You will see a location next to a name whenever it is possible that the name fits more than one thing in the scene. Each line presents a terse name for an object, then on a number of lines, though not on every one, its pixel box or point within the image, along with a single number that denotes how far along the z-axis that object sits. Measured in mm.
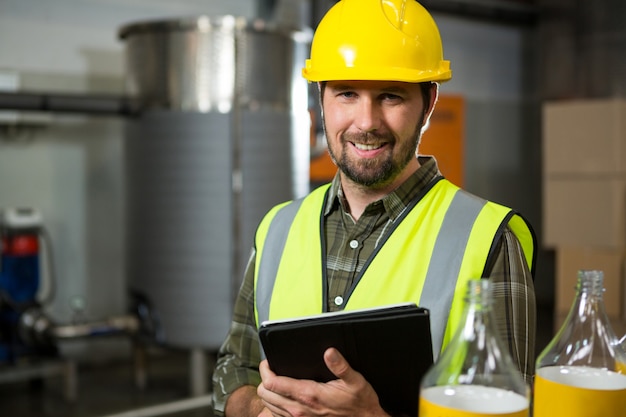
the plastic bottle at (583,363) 885
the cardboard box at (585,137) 5840
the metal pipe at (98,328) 4305
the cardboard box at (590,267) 5473
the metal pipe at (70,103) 4125
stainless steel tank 4176
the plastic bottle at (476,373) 783
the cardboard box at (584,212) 5840
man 1312
